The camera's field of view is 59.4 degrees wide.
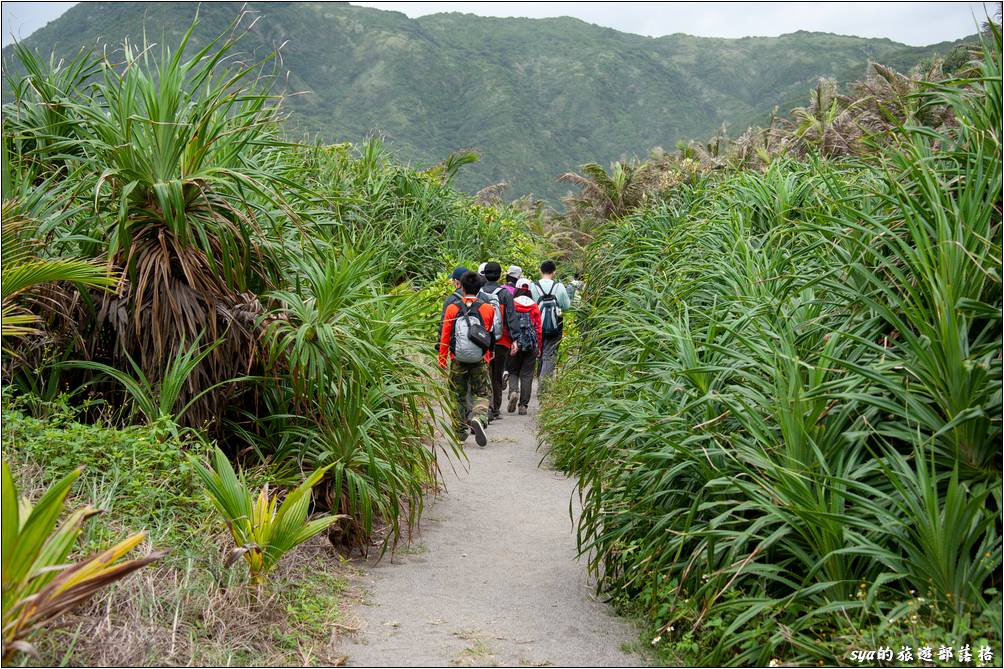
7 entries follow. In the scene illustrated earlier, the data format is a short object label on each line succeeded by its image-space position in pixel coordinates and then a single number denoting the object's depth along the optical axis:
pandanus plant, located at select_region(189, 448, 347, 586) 4.04
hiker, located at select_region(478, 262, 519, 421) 9.34
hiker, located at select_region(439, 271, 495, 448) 8.63
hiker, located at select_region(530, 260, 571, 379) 11.21
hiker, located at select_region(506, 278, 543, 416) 10.19
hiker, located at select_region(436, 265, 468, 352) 8.82
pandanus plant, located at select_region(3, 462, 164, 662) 2.90
